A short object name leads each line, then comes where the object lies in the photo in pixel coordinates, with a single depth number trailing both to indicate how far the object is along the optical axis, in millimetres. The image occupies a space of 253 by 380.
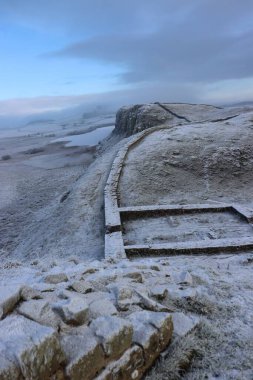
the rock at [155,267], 5367
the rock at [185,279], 4578
